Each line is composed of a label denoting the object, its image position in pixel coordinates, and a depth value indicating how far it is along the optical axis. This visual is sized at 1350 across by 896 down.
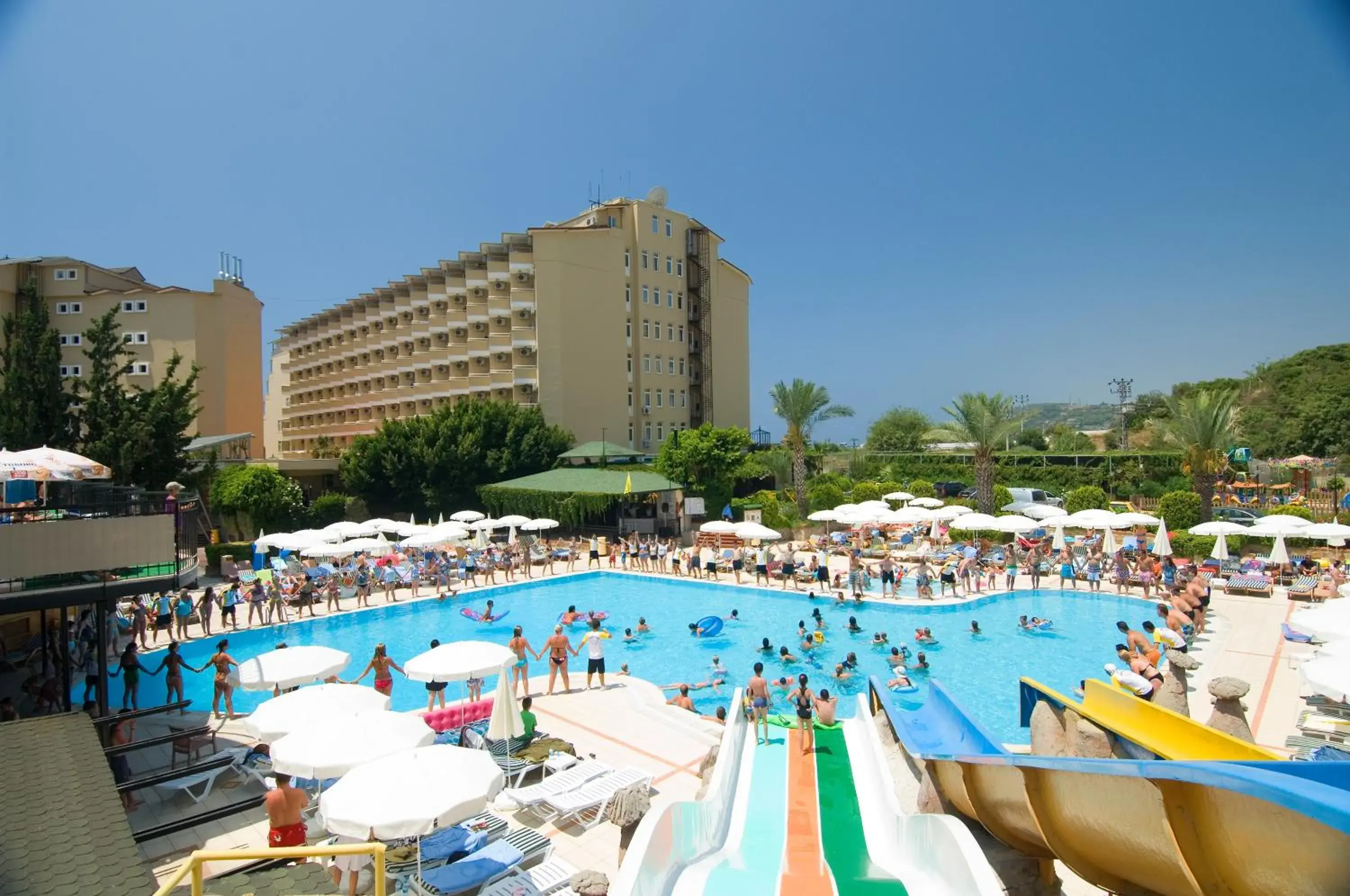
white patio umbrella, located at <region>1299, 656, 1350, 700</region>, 7.98
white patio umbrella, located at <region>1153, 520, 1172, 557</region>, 21.31
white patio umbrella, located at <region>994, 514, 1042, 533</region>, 22.98
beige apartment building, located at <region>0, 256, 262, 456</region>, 40.69
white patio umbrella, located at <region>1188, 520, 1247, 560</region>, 21.08
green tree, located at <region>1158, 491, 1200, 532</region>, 25.91
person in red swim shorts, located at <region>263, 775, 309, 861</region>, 7.09
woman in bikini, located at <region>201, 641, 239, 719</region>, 12.26
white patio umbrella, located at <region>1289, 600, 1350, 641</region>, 9.84
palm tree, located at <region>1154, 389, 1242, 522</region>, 24.92
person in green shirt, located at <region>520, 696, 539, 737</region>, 10.50
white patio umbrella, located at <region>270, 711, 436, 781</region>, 7.25
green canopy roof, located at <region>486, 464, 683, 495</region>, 33.00
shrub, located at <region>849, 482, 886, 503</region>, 35.59
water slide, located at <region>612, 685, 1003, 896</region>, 6.29
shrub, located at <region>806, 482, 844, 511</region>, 35.31
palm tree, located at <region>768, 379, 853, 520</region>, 36.97
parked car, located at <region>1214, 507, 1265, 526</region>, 29.55
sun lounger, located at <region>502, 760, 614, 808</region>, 8.73
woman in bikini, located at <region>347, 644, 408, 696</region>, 12.69
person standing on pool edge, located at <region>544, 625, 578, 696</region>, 13.79
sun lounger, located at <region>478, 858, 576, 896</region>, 6.91
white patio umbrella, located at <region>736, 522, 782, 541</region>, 24.48
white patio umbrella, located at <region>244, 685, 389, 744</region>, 8.41
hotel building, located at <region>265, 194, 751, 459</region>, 45.16
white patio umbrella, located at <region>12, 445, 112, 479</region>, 13.74
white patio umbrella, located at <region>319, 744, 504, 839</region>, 6.03
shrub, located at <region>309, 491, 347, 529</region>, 36.72
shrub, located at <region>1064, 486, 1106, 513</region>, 30.27
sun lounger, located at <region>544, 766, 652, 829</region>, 8.58
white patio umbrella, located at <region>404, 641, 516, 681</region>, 10.69
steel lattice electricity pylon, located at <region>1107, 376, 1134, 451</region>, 83.00
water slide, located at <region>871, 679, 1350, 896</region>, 3.29
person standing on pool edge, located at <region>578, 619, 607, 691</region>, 14.09
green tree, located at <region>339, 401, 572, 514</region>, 38.16
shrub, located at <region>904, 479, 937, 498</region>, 36.00
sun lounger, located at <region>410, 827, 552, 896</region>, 6.93
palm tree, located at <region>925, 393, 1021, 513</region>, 30.11
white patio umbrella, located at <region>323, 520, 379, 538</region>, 24.08
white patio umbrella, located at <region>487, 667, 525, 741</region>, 9.80
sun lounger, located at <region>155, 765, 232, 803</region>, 8.92
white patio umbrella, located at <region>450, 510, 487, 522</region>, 30.73
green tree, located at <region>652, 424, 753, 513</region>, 34.38
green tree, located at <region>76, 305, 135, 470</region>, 24.75
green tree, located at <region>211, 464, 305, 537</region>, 31.97
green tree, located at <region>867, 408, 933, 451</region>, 71.12
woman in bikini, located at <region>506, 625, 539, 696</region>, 13.41
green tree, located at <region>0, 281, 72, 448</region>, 25.89
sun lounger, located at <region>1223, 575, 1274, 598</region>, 19.84
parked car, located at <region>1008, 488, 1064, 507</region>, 36.38
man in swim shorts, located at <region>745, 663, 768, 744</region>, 11.44
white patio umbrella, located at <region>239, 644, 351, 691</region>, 10.14
